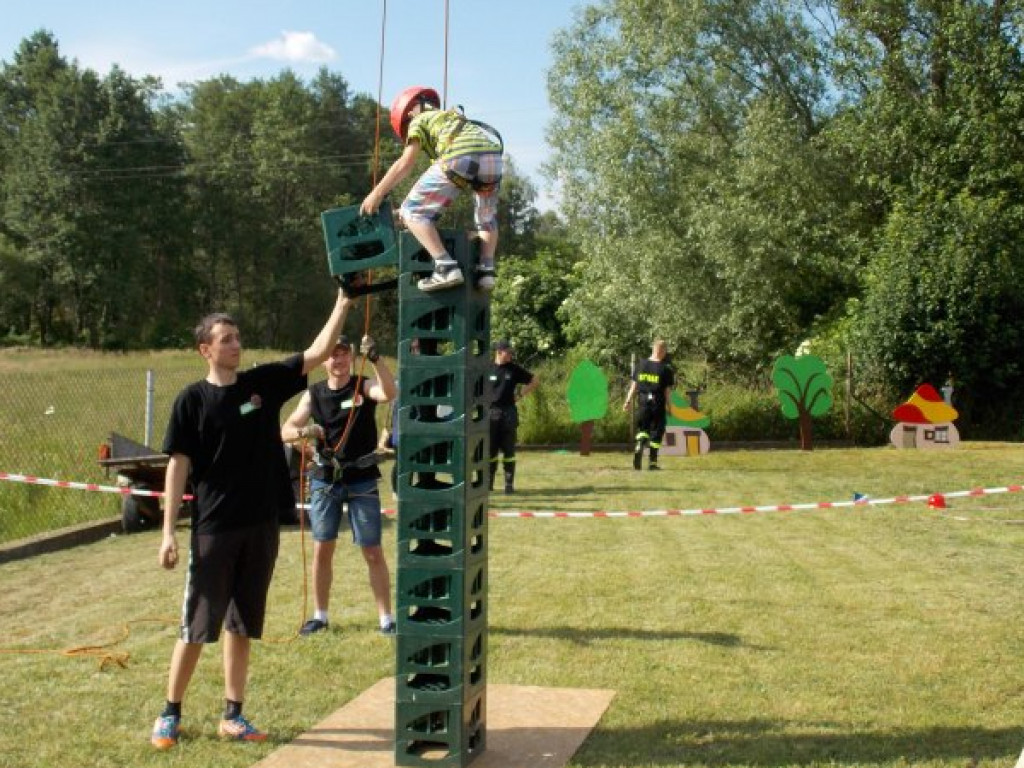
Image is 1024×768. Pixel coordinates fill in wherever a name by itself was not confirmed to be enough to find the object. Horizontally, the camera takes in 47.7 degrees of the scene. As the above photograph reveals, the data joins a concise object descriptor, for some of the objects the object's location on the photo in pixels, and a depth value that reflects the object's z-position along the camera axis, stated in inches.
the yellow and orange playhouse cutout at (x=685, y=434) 788.6
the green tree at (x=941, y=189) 925.2
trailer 473.7
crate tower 195.6
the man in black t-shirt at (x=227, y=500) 204.5
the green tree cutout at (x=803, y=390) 833.5
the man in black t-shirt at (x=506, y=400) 573.3
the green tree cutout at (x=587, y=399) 805.2
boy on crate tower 193.6
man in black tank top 289.4
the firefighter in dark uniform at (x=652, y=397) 675.4
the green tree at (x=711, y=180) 1053.8
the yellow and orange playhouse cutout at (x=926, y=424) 834.2
